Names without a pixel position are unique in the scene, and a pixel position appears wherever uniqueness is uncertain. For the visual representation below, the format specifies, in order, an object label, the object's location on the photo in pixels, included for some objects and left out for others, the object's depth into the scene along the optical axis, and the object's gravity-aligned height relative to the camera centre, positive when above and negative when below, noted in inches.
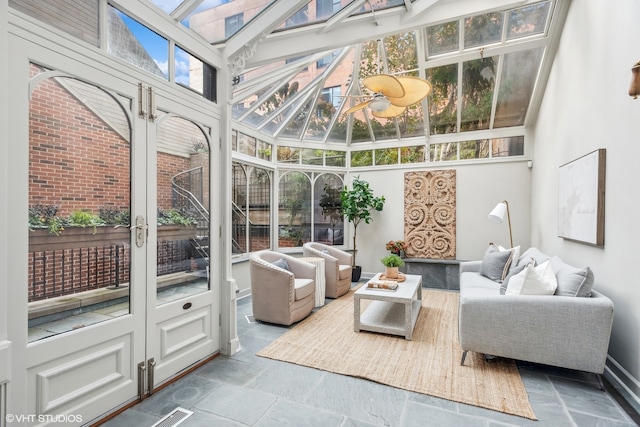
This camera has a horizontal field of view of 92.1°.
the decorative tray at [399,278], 161.7 -36.0
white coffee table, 130.3 -51.0
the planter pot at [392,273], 164.4 -33.3
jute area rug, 90.5 -53.9
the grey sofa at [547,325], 91.1 -35.5
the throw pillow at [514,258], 158.4 -24.7
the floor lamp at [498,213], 178.5 -1.1
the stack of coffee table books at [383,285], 141.9 -35.0
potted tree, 239.0 +5.9
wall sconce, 67.4 +28.9
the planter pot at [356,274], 239.9 -49.6
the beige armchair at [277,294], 143.3 -40.5
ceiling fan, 112.8 +46.2
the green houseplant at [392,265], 164.7 -29.8
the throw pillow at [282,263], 161.4 -28.5
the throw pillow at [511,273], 139.6 -28.8
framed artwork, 107.7 +5.4
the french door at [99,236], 66.1 -7.5
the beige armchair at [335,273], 192.2 -40.0
